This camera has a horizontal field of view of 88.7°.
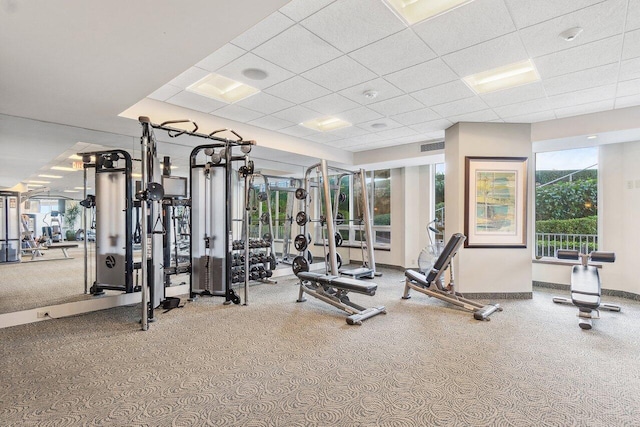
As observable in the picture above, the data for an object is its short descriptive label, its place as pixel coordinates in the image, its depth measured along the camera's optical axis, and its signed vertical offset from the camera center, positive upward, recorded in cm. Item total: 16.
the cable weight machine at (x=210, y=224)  487 -13
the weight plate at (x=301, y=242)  650 -54
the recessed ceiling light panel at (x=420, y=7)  244 +158
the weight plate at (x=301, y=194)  690 +44
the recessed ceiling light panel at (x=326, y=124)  551 +158
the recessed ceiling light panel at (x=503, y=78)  362 +160
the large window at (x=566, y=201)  582 +25
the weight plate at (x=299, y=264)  618 -94
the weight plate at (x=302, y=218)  654 -6
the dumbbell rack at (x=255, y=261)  569 -85
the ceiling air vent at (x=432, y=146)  629 +133
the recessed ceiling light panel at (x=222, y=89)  400 +160
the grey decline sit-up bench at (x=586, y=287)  404 -94
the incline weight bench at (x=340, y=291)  407 -111
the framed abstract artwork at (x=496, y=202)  527 +20
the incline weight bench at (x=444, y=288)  441 -106
